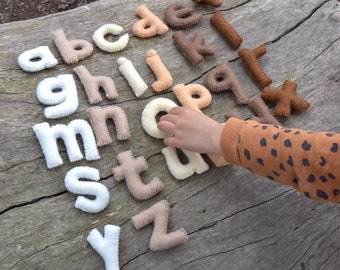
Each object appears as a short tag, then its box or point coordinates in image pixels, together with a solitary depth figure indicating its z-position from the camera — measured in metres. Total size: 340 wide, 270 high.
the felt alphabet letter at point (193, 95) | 0.42
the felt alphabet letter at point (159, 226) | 0.35
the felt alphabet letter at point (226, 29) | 0.46
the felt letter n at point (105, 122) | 0.39
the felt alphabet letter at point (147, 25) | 0.46
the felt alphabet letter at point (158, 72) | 0.42
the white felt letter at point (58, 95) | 0.39
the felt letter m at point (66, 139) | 0.37
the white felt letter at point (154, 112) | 0.40
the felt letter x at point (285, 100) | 0.42
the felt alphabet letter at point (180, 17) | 0.47
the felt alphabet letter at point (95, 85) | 0.41
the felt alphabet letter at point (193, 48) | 0.44
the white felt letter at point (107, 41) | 0.44
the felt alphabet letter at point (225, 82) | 0.43
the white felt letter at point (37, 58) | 0.41
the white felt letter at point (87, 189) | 0.36
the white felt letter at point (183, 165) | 0.39
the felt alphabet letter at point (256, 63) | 0.44
